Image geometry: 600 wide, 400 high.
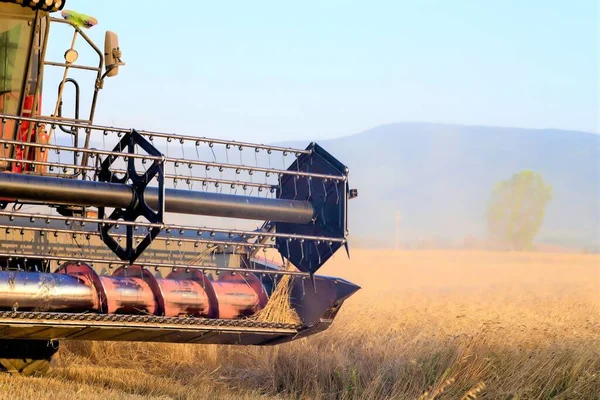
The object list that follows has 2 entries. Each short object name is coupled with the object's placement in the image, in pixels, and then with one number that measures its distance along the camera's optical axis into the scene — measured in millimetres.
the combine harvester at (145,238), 11250
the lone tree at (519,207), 115125
